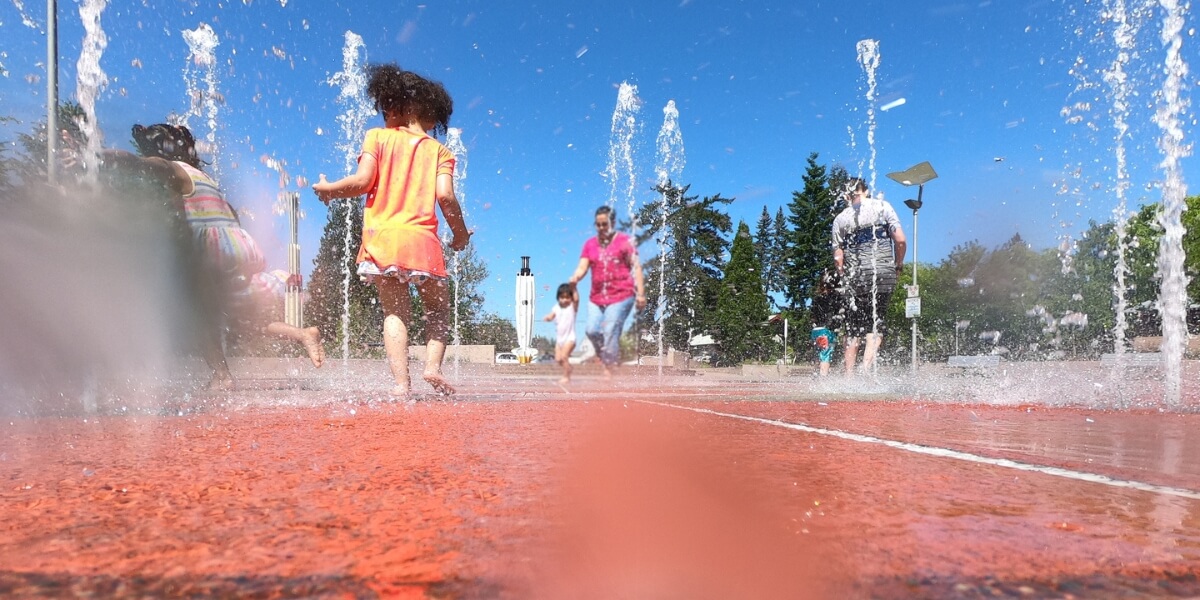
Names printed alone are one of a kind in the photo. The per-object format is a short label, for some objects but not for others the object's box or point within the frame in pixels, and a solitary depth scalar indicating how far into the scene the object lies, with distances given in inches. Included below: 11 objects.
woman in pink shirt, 211.9
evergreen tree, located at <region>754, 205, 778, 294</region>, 861.8
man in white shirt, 262.8
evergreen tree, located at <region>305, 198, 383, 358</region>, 733.3
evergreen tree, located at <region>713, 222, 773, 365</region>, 741.3
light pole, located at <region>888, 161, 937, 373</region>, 437.5
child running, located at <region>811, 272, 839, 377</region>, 298.5
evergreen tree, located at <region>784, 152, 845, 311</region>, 705.6
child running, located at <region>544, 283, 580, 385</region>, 213.9
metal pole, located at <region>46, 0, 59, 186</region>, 155.8
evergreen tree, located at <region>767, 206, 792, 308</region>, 842.2
